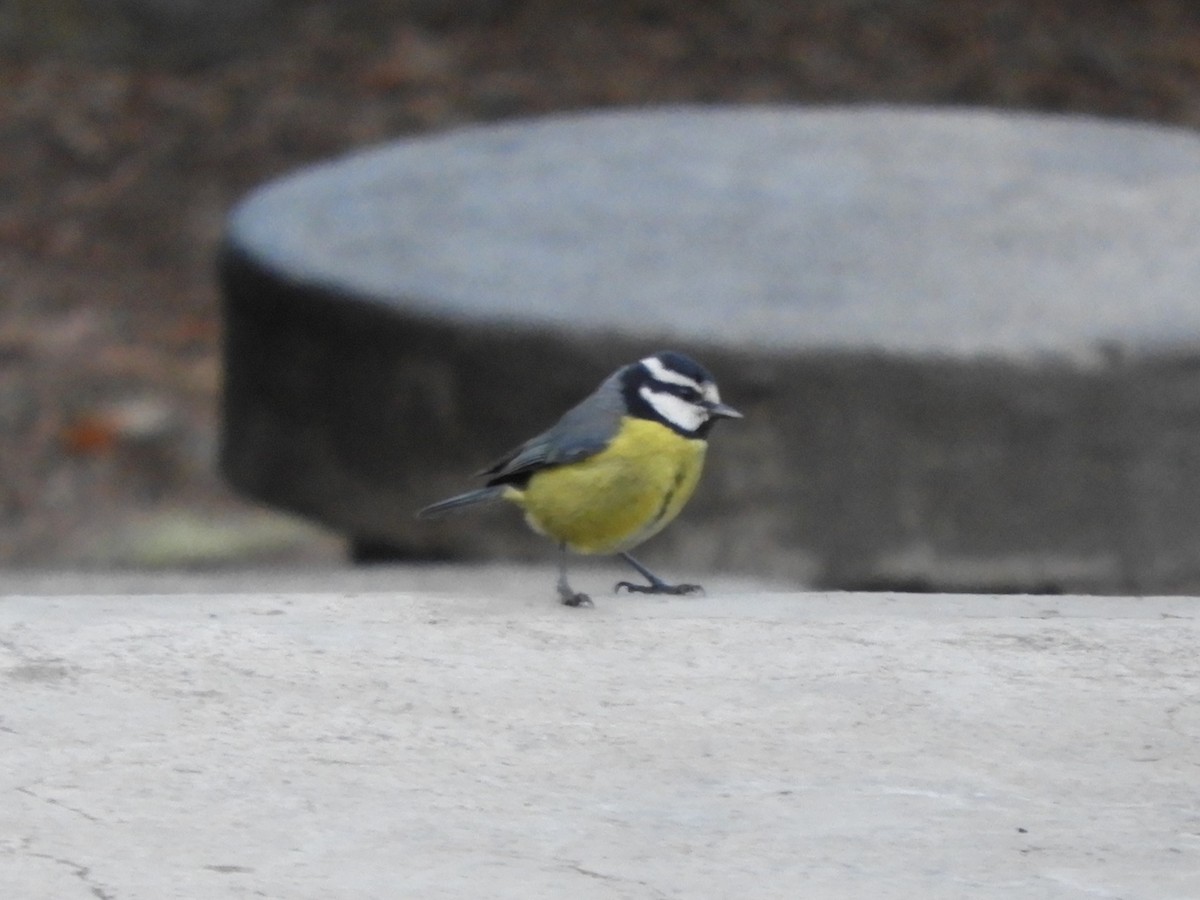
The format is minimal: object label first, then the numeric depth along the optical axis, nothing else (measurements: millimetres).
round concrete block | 8781
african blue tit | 6789
